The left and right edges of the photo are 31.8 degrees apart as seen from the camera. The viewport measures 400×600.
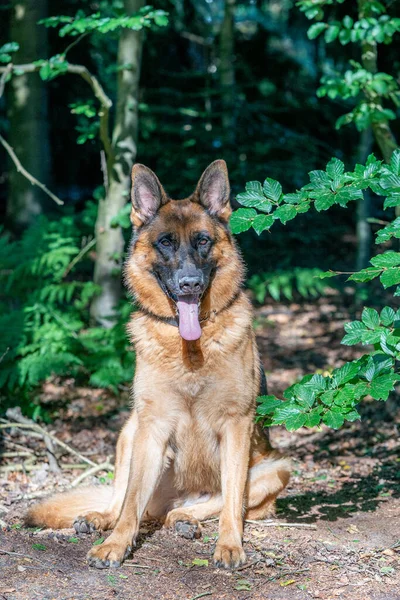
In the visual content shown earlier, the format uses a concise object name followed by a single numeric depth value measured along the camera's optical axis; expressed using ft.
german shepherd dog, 14.39
